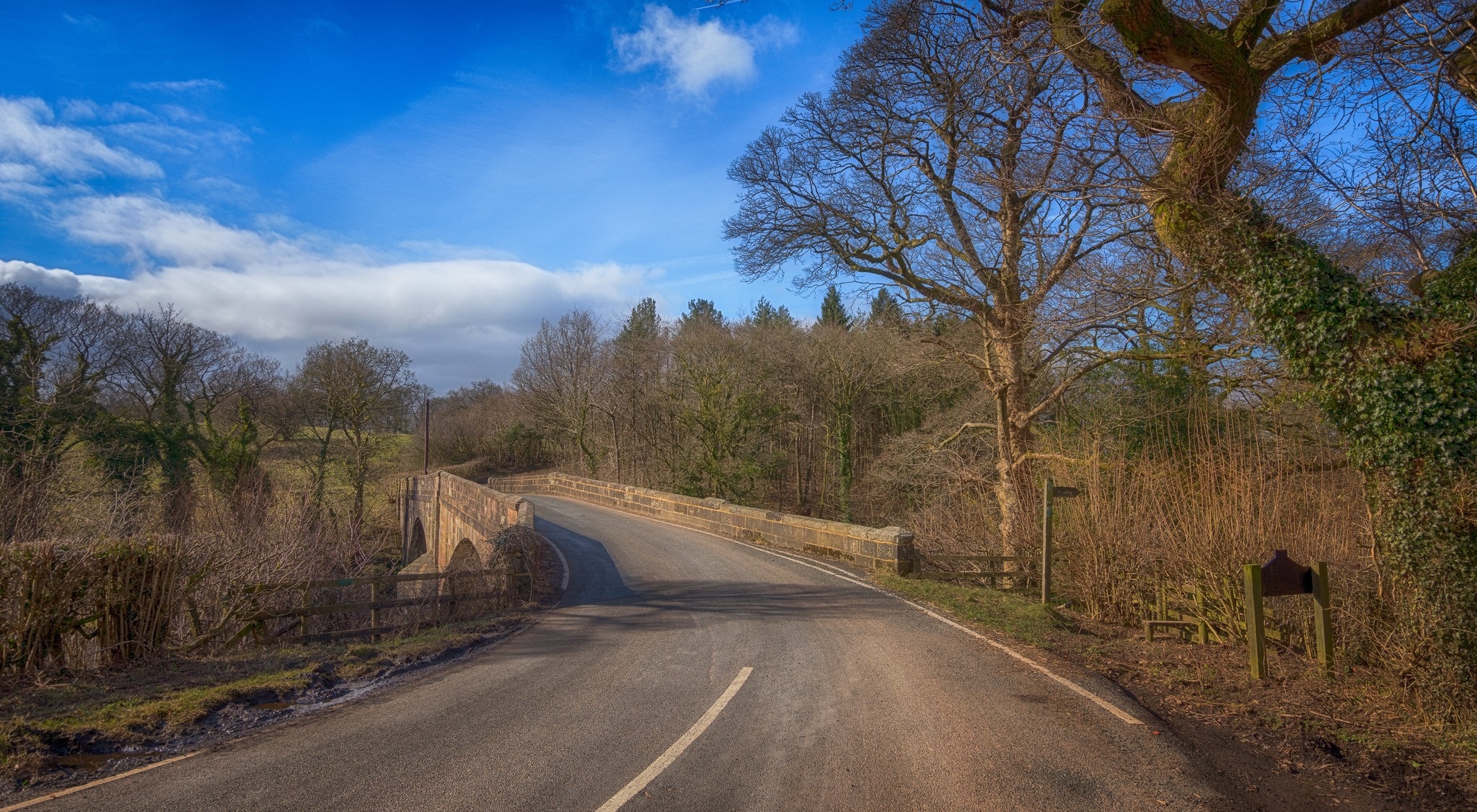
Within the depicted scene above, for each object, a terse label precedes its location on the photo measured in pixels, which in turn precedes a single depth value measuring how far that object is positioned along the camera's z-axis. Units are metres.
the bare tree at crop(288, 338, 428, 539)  37.53
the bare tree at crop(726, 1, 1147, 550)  12.26
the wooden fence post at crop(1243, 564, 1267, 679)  6.42
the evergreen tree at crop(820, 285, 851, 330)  42.34
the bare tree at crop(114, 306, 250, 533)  28.23
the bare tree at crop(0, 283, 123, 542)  21.23
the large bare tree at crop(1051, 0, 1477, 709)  5.66
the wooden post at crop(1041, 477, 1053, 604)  11.13
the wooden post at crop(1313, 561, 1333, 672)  6.32
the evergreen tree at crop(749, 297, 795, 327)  44.16
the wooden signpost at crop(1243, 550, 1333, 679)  6.26
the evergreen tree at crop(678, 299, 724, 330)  45.31
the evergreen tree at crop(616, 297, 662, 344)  51.12
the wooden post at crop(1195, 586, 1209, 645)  8.40
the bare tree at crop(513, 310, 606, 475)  45.44
